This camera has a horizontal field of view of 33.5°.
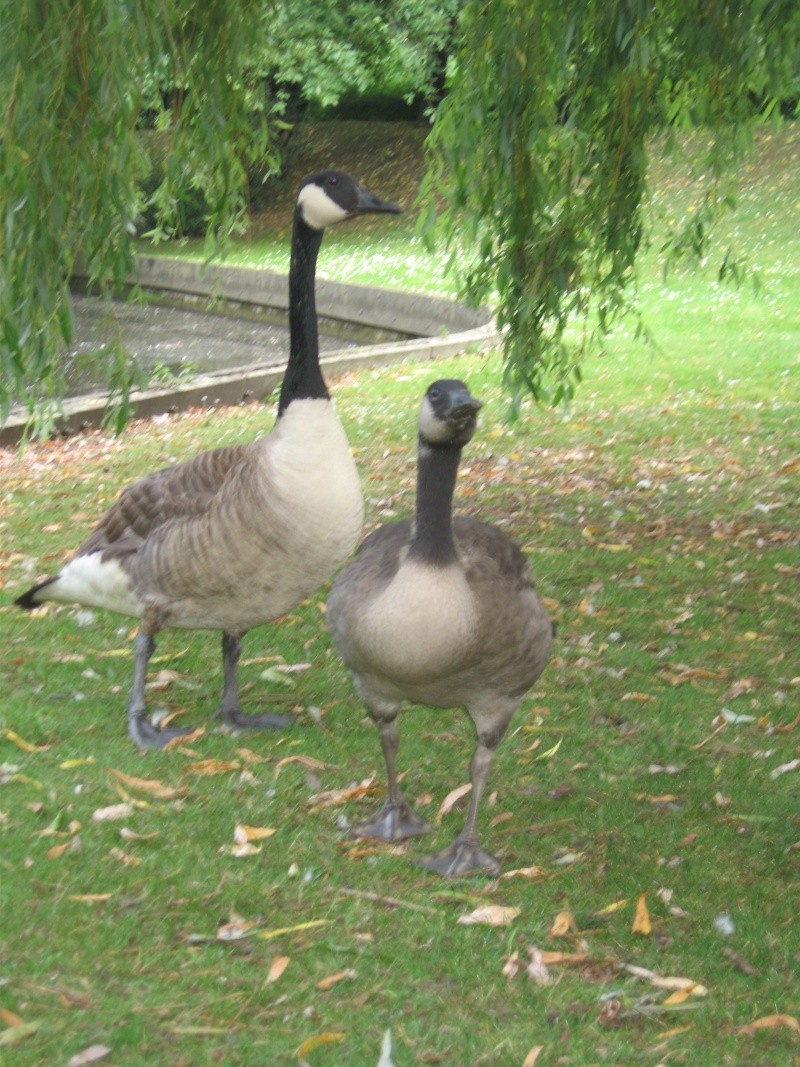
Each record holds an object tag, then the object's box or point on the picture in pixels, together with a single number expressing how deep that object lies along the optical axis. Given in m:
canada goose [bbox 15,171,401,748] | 5.45
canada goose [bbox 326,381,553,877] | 4.25
